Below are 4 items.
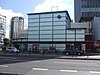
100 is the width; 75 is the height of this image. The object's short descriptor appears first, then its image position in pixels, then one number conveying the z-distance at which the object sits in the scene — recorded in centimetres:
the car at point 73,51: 1654
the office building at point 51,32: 2163
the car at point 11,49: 2058
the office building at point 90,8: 3285
